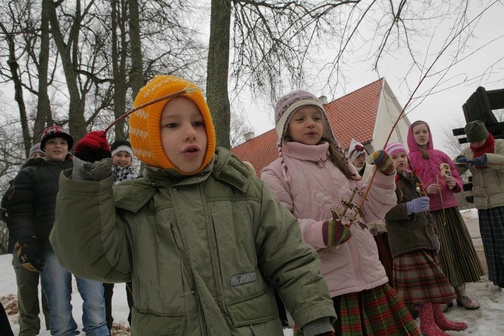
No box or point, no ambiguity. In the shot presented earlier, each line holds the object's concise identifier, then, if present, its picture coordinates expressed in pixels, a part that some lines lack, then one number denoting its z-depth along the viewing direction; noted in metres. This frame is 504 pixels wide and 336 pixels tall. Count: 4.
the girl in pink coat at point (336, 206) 1.80
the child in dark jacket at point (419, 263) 2.86
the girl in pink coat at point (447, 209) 3.57
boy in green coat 1.22
